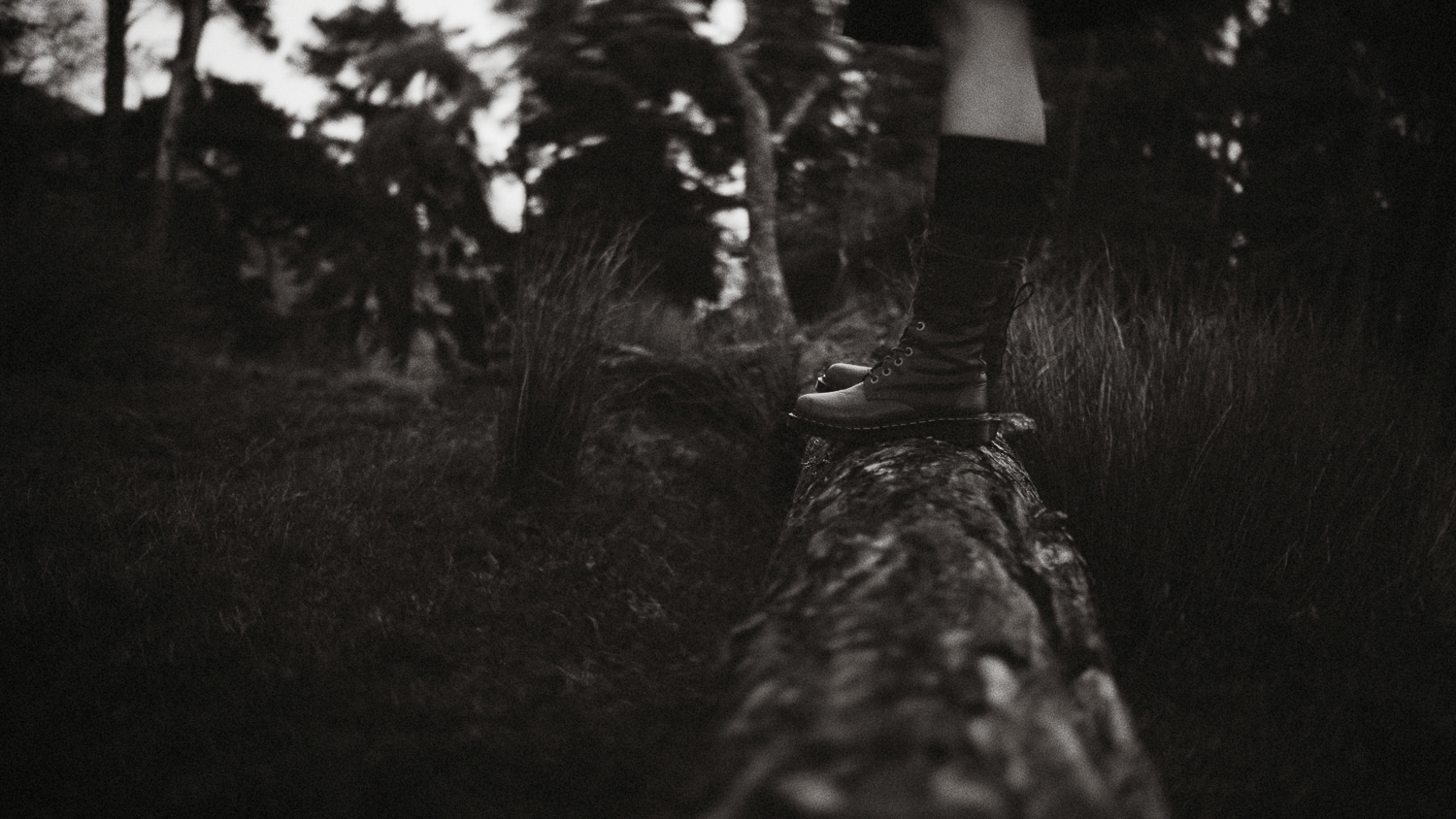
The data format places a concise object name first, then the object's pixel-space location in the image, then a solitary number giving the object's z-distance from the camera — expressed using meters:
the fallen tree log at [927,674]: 0.61
